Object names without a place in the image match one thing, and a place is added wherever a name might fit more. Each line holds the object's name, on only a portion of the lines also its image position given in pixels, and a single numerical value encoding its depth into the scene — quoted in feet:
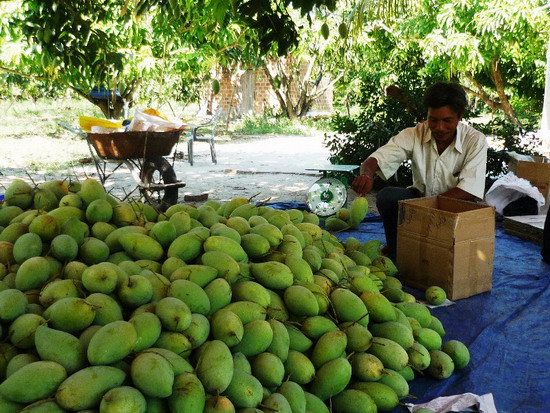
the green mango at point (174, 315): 4.49
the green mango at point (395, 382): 5.48
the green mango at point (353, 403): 5.06
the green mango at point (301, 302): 5.46
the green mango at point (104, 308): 4.52
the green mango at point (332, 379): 5.07
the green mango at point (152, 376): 3.91
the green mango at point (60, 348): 4.07
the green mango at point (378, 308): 6.03
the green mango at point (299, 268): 5.91
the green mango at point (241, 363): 4.59
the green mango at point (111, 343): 4.03
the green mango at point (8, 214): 6.41
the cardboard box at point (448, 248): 8.52
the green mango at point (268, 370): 4.67
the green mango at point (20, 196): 6.70
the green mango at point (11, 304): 4.43
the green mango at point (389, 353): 5.60
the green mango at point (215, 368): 4.22
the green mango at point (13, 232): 5.84
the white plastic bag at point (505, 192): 14.07
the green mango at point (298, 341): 5.32
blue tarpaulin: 5.98
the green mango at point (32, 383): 3.76
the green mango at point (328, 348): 5.23
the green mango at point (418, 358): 5.97
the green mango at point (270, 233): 6.29
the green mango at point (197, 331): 4.57
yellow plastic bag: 17.34
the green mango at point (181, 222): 6.11
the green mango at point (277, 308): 5.33
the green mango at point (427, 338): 6.33
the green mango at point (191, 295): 4.83
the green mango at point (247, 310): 5.00
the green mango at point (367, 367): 5.36
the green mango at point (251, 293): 5.26
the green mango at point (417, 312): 6.73
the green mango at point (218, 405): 4.06
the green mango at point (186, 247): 5.68
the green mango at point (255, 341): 4.81
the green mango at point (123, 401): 3.66
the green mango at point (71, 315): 4.35
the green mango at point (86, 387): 3.75
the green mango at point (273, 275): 5.63
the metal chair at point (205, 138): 28.71
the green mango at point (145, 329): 4.28
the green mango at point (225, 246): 5.69
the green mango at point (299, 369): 5.03
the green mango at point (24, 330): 4.30
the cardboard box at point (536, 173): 14.49
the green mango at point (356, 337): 5.58
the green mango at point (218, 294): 5.04
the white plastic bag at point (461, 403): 5.55
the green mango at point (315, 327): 5.46
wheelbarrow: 16.29
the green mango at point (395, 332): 5.87
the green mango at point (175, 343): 4.44
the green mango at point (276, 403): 4.34
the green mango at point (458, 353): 6.38
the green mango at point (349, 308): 5.77
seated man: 9.94
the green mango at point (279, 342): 4.97
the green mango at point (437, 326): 6.93
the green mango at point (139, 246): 5.66
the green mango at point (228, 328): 4.66
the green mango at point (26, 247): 5.40
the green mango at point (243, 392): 4.29
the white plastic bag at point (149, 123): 17.21
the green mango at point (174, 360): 4.22
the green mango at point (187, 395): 3.93
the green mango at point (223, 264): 5.38
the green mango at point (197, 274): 5.16
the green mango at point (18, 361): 4.04
